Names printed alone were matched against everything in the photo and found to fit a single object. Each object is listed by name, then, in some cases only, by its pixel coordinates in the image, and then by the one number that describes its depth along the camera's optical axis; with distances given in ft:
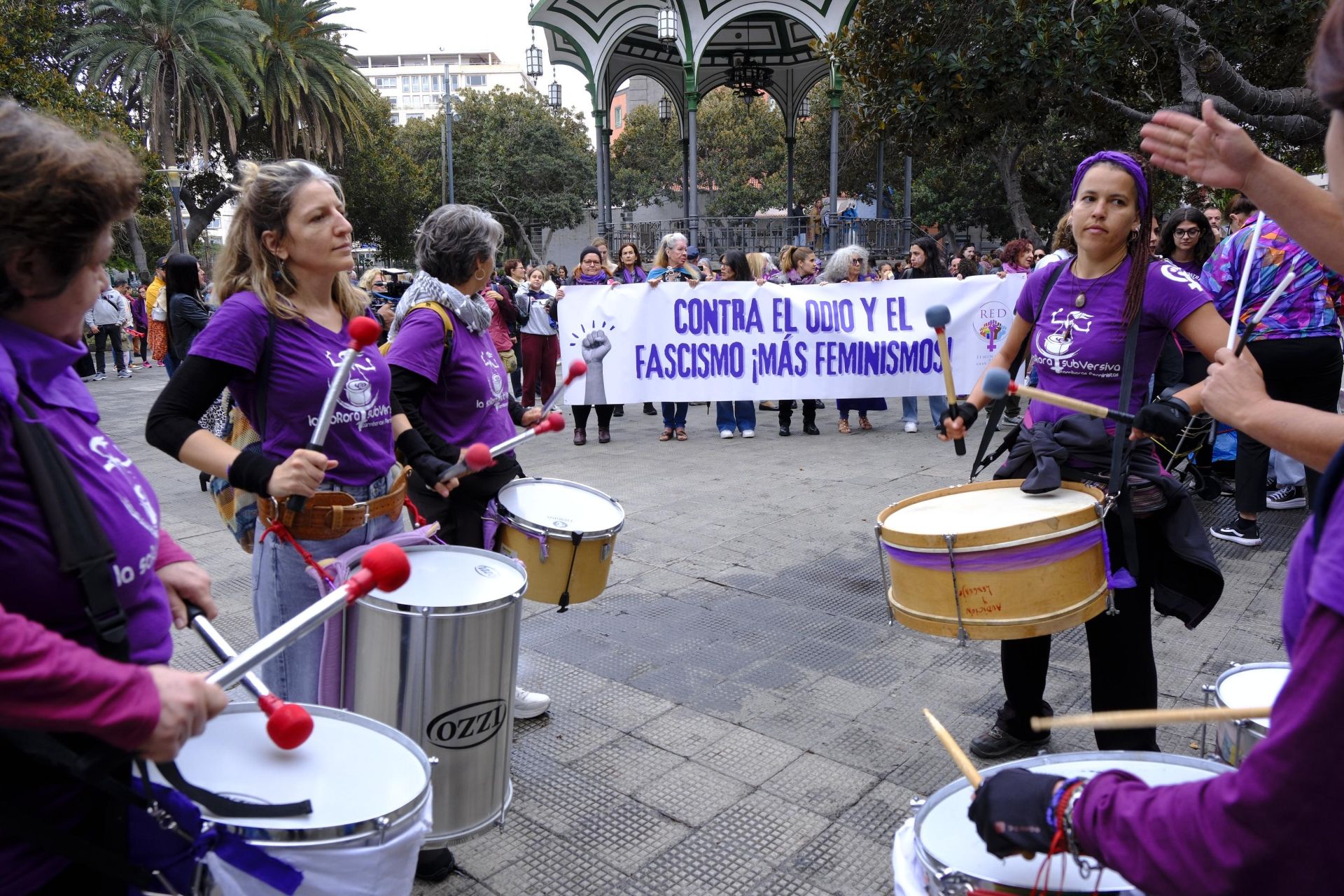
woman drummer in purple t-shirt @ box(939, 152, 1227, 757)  9.73
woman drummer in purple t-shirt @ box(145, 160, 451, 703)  8.54
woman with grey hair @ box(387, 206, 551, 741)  11.03
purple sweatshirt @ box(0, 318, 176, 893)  4.06
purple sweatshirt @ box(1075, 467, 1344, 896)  3.33
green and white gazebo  49.19
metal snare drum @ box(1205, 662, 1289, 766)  5.73
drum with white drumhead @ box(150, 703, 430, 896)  4.93
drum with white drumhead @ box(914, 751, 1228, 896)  4.64
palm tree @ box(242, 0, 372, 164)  106.42
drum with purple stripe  8.61
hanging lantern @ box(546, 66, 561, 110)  77.77
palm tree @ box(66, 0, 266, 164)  94.79
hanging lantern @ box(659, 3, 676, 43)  48.70
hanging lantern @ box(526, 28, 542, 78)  76.07
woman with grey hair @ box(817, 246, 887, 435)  32.14
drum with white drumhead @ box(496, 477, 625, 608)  11.23
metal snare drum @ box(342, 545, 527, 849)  8.24
